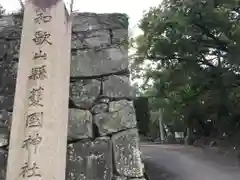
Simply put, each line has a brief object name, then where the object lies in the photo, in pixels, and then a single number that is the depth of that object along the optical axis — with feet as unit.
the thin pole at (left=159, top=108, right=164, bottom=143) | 30.77
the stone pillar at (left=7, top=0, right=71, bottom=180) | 4.40
